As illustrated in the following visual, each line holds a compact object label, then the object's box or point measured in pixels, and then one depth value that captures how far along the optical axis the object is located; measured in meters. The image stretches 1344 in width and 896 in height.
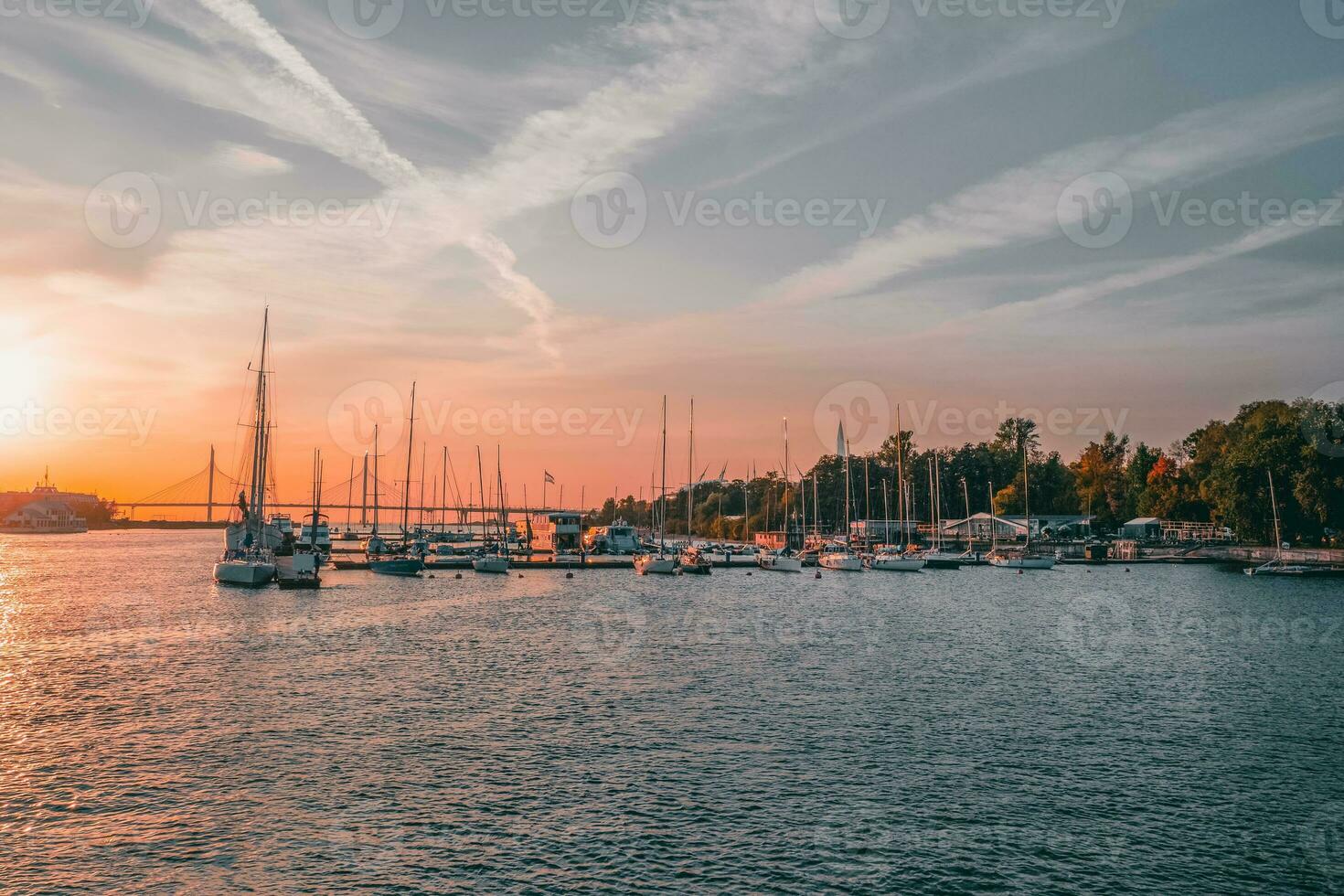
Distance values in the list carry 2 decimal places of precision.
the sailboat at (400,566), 115.06
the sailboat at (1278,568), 130.25
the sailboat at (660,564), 124.69
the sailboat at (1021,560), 147.62
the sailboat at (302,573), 95.00
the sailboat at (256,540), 97.62
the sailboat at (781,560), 139.62
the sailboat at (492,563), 122.81
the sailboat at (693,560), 125.94
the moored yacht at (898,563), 143.12
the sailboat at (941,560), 151.38
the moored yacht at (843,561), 141.88
